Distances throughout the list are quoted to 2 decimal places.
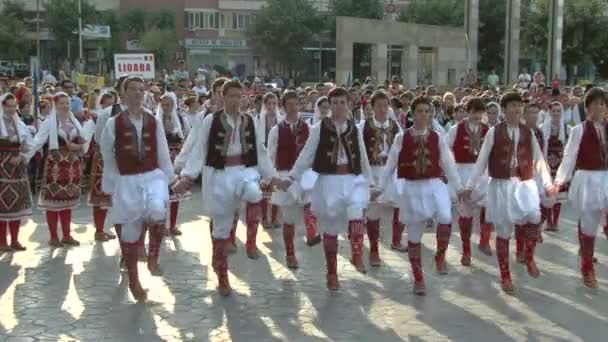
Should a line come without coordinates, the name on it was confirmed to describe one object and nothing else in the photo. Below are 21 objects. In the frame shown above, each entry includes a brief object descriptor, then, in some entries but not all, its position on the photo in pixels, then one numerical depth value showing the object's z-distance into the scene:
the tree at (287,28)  62.25
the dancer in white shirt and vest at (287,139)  10.06
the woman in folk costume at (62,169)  10.02
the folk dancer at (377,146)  9.07
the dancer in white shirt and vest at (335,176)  7.74
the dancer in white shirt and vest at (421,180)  7.77
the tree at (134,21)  68.25
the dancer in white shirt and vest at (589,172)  8.00
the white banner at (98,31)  50.31
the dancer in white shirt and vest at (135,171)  7.31
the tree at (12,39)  62.12
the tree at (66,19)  63.44
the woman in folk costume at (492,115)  10.62
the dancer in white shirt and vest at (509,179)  7.87
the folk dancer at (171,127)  10.77
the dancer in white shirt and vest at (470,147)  9.32
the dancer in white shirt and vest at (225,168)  7.63
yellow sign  23.08
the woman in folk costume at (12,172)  9.54
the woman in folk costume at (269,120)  11.57
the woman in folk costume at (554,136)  12.21
